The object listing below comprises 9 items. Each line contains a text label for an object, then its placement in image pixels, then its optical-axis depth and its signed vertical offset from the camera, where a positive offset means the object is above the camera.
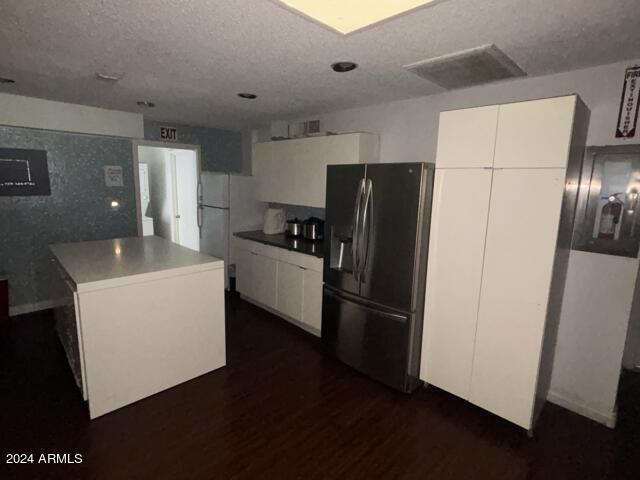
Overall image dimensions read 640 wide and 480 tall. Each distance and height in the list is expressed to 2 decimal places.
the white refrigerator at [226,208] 4.40 -0.26
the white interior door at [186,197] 5.08 -0.15
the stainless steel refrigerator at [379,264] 2.32 -0.54
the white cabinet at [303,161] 3.18 +0.32
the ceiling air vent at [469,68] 1.93 +0.82
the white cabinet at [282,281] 3.22 -0.97
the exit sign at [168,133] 4.52 +0.73
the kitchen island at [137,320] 2.06 -0.91
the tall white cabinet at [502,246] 1.85 -0.31
